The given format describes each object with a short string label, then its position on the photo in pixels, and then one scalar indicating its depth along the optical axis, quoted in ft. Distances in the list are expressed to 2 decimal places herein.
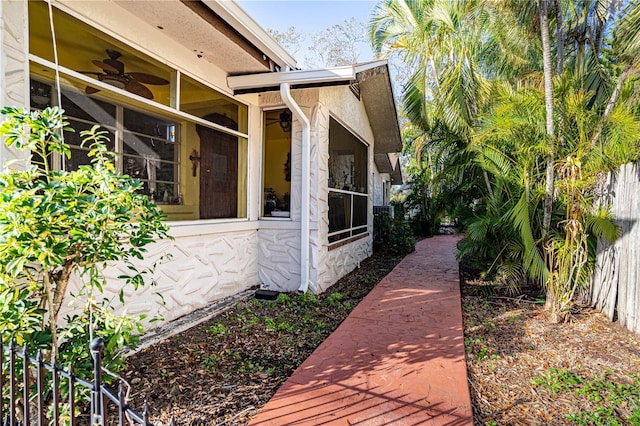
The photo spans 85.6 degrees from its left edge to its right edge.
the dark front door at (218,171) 16.34
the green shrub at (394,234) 36.29
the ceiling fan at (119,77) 11.63
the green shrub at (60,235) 6.04
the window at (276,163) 20.06
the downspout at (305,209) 18.80
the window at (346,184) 22.52
